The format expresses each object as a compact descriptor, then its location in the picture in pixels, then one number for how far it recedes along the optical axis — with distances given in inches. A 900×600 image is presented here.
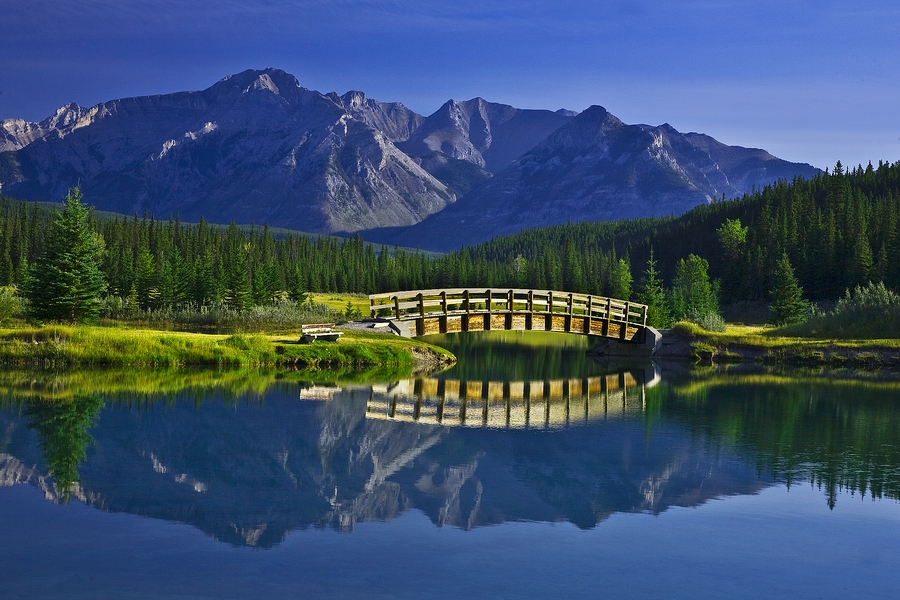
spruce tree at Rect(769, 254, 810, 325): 3491.6
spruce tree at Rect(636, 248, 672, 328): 3230.8
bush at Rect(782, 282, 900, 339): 2517.2
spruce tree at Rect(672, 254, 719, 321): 3723.4
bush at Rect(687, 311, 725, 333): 2874.0
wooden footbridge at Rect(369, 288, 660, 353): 2228.1
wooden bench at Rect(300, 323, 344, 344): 2075.5
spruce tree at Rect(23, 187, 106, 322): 2171.5
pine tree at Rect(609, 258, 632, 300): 5722.4
